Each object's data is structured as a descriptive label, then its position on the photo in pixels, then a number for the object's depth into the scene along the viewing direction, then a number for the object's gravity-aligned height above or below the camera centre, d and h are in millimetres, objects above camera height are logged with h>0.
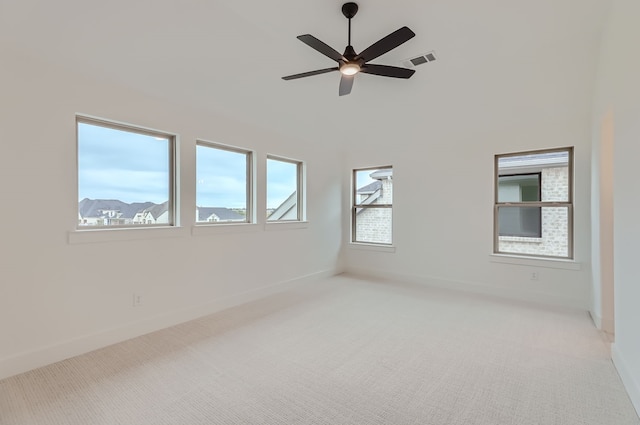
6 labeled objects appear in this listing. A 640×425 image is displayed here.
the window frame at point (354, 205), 6023 +128
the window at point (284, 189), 4820 +369
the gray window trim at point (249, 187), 4418 +360
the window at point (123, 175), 2912 +379
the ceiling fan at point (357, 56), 2307 +1281
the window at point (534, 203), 4172 +112
